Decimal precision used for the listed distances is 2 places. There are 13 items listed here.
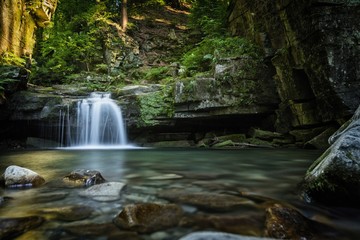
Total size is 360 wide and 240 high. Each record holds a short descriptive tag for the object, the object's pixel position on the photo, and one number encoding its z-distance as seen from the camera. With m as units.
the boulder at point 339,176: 2.73
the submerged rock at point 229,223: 2.34
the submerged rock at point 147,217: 2.37
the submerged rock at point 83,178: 3.94
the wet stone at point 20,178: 3.75
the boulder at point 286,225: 2.15
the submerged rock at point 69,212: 2.61
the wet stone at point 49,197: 3.16
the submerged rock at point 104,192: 3.20
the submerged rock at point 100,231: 2.21
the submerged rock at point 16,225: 2.16
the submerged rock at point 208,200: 2.94
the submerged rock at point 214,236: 1.80
